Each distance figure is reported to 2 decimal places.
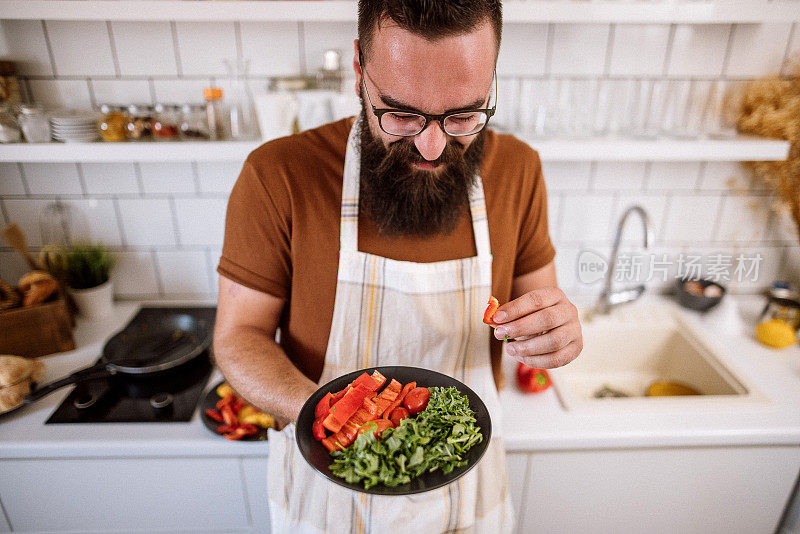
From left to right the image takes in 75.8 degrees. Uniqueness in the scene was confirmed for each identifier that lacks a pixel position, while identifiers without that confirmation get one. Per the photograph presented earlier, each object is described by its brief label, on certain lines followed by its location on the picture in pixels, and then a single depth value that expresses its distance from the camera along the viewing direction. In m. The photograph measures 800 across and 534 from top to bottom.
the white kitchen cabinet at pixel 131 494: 1.29
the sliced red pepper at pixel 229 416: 1.28
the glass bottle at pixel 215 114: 1.40
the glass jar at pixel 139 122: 1.41
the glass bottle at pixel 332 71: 1.45
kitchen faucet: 1.68
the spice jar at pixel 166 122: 1.41
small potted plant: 1.68
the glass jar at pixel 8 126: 1.35
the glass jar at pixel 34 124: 1.35
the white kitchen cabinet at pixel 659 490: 1.34
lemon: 1.57
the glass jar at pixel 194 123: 1.42
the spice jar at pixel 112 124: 1.39
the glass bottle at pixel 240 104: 1.46
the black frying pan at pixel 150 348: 1.40
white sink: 1.68
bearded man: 0.98
